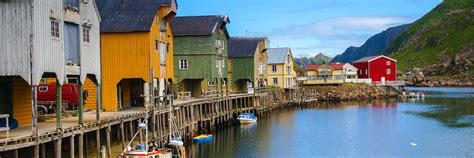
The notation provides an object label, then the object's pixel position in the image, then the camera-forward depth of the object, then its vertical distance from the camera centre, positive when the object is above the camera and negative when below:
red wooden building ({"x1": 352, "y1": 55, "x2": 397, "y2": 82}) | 120.56 +3.63
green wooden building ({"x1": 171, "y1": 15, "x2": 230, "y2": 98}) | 60.34 +4.01
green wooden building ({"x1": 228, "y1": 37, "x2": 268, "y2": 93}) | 77.12 +3.39
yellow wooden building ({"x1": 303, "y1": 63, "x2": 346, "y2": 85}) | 108.09 +2.46
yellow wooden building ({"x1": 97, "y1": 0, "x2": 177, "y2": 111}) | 41.66 +3.29
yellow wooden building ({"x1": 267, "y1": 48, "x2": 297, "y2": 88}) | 95.31 +3.06
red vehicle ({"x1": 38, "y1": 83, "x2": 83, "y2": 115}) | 35.84 -0.33
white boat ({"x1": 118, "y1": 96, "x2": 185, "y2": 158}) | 29.42 -3.17
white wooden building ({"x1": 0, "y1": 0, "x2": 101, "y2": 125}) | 23.84 +2.13
